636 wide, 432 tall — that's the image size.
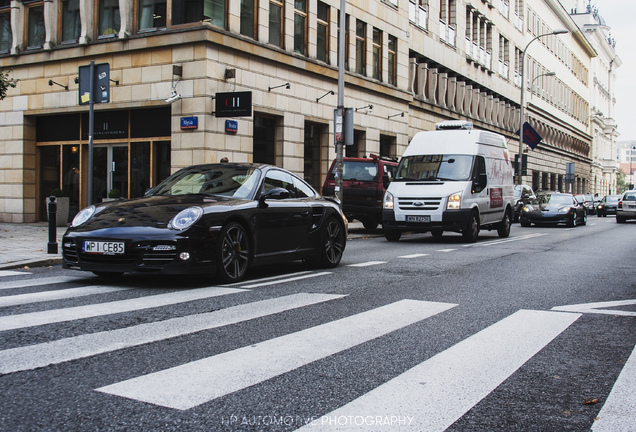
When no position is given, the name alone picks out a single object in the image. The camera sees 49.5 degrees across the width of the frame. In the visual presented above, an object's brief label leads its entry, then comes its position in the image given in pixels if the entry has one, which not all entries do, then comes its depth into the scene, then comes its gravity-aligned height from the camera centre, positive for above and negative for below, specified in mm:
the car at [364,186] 19641 +40
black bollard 11102 -747
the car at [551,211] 27656 -824
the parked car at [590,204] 51612 -927
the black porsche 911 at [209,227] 7289 -492
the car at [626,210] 34719 -869
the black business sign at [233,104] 19000 +2234
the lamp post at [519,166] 38656 +1370
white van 15977 +66
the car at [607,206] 49250 -981
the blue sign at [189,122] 19516 +1735
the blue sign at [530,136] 46031 +3685
